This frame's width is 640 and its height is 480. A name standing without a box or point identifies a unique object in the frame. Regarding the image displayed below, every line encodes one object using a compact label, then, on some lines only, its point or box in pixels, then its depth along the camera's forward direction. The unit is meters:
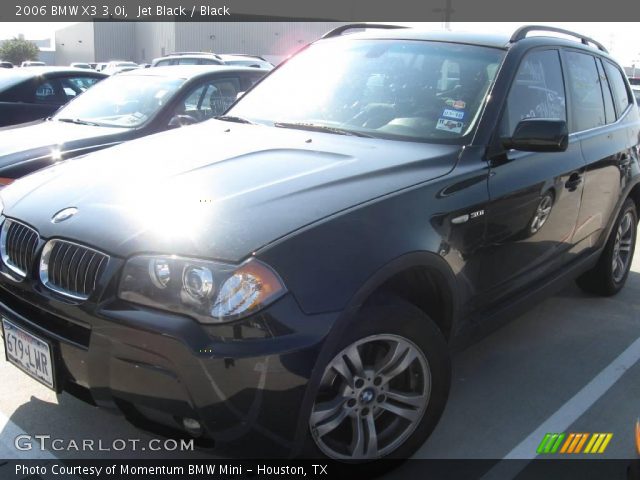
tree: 53.75
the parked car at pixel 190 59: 17.42
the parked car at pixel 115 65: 28.19
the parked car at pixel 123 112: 5.19
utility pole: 22.30
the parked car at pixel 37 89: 7.29
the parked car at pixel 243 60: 15.41
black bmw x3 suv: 2.17
